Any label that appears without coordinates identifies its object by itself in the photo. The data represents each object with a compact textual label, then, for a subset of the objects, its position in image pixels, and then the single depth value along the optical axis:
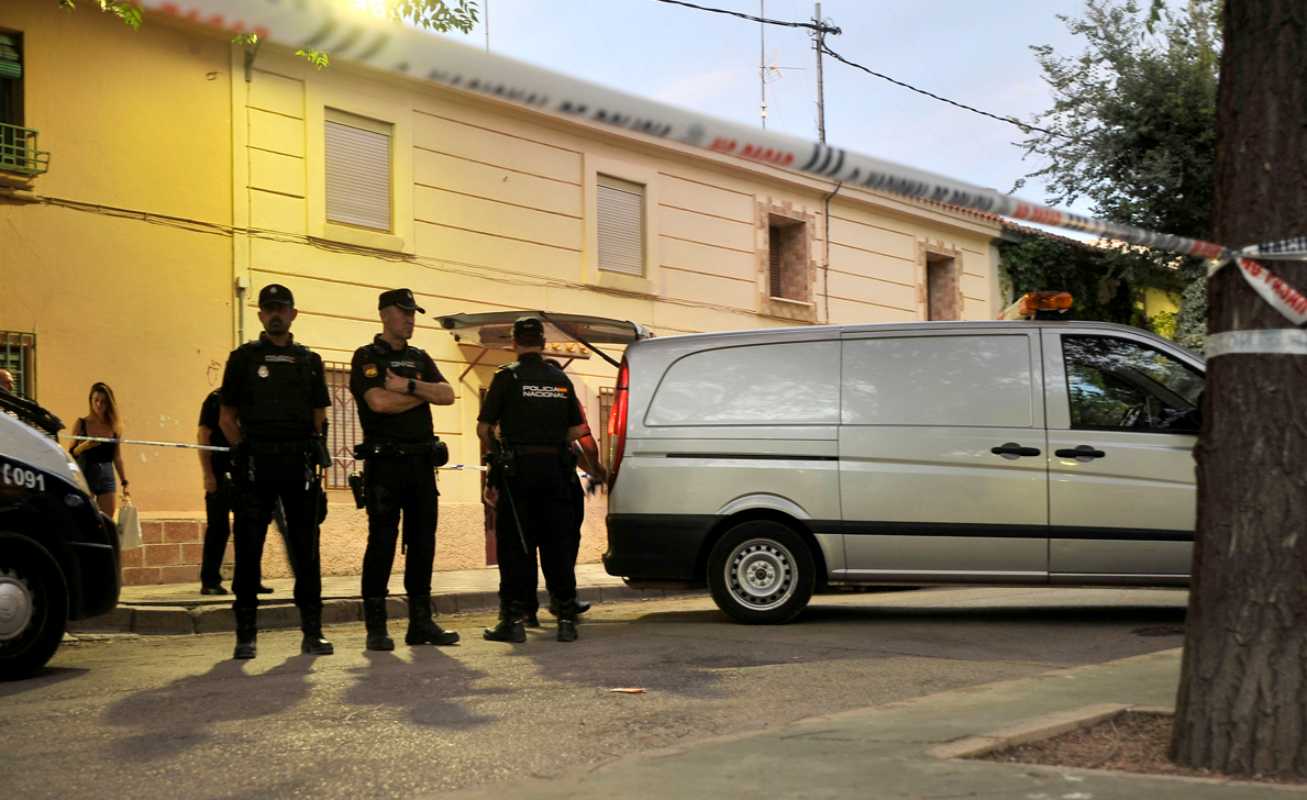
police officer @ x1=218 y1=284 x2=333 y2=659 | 7.98
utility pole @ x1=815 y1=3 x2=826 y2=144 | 23.84
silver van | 9.23
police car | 7.33
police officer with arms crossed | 8.29
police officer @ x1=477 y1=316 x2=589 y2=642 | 8.71
